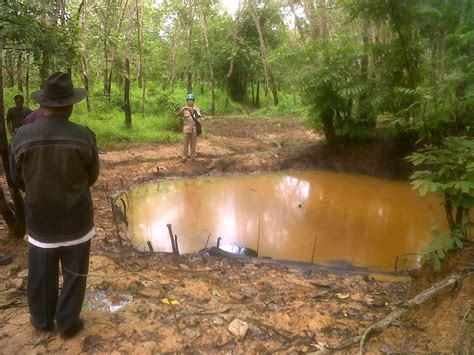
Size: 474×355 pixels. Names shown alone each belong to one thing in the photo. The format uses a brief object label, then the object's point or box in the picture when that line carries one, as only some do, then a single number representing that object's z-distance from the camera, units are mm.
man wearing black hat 2740
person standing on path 10312
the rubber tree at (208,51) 20812
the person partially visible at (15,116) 8141
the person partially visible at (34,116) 4270
